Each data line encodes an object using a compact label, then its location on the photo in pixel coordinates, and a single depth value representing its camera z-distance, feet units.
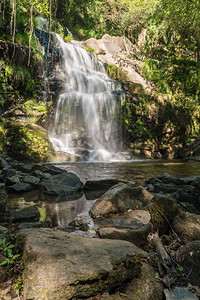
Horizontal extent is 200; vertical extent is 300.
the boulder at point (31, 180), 14.36
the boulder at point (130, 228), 6.23
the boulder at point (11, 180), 13.94
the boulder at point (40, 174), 15.28
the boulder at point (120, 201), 9.32
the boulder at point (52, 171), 16.61
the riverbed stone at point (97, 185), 14.67
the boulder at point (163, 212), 7.06
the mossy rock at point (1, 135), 26.82
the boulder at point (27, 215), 8.61
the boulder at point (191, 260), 4.61
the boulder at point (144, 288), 3.95
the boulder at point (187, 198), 10.10
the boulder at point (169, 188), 13.34
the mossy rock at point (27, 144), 27.48
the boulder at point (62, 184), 13.24
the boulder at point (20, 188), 13.20
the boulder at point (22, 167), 17.80
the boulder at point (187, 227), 6.25
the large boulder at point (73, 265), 3.54
